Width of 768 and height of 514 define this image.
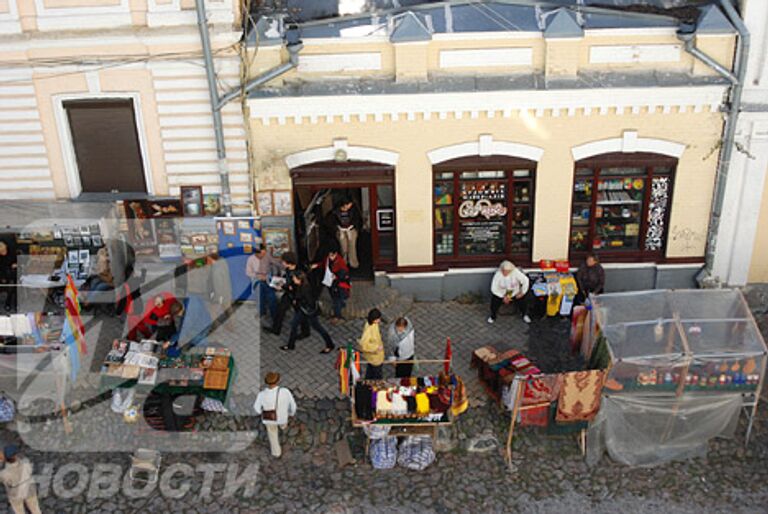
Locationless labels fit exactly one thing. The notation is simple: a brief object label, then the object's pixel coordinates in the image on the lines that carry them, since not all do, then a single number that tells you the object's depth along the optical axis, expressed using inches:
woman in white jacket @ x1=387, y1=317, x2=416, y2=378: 575.2
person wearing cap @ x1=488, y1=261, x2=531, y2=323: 658.2
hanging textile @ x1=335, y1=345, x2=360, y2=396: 559.8
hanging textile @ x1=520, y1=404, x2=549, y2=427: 550.0
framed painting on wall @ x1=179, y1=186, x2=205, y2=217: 665.0
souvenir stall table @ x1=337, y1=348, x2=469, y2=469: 541.6
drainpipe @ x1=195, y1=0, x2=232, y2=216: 597.6
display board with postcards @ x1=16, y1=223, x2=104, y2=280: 679.7
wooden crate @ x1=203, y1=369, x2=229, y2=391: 570.6
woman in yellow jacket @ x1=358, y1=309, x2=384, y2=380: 565.9
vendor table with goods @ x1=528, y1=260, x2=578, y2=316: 669.3
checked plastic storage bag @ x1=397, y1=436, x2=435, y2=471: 546.9
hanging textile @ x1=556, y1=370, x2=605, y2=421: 535.8
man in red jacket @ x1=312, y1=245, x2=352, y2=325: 652.1
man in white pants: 534.0
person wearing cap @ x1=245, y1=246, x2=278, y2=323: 658.8
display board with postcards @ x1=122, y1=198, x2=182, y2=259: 668.1
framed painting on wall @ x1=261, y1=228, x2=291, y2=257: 675.4
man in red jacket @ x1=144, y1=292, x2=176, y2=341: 614.9
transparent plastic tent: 540.1
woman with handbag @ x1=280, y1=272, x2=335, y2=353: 621.0
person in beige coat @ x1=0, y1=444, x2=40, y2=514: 485.1
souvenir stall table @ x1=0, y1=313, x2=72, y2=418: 578.2
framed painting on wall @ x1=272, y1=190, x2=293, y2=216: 664.4
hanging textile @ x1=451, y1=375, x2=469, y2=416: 552.1
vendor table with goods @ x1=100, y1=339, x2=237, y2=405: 571.2
